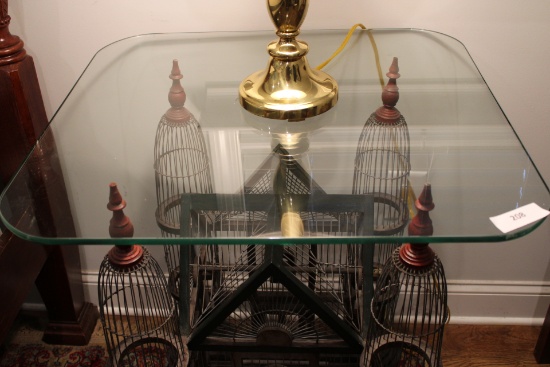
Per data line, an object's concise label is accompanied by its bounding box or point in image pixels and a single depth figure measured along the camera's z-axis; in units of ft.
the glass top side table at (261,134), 2.69
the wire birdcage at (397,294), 2.74
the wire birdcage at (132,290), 2.66
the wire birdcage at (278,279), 2.74
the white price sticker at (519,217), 2.54
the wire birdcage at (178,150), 3.20
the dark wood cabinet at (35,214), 2.90
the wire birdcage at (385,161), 3.09
